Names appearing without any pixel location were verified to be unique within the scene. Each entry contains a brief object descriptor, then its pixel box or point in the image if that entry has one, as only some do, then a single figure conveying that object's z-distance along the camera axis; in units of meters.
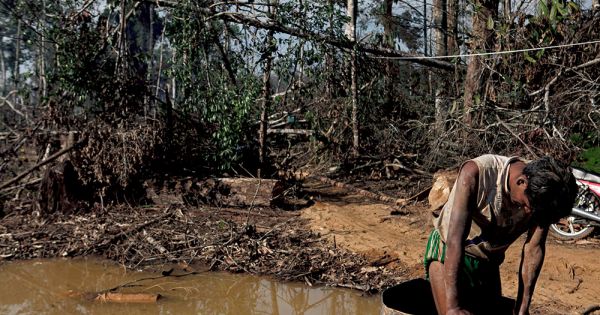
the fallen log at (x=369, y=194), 8.55
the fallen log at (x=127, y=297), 5.34
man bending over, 2.53
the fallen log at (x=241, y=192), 8.24
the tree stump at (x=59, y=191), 7.75
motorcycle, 6.26
